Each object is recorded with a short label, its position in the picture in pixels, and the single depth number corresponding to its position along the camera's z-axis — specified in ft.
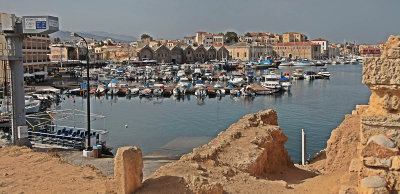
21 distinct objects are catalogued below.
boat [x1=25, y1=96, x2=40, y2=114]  123.13
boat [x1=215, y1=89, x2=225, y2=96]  179.32
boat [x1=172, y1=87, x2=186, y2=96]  179.66
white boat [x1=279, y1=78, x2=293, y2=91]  190.80
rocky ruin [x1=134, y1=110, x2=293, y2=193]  30.58
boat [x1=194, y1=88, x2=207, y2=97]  176.55
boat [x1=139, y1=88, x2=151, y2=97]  179.11
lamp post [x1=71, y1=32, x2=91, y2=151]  55.96
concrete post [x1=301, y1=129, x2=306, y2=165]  65.77
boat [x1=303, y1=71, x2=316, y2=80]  252.24
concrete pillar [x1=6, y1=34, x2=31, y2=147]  56.90
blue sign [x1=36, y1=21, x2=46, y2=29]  56.32
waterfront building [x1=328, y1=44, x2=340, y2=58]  558.23
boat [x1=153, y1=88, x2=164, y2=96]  179.93
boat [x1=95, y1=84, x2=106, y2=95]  183.73
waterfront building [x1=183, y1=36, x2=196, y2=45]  520.42
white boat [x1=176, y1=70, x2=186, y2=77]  252.48
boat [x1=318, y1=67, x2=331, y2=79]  260.01
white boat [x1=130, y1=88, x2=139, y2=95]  183.01
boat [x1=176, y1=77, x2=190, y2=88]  203.17
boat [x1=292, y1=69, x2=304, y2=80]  253.24
